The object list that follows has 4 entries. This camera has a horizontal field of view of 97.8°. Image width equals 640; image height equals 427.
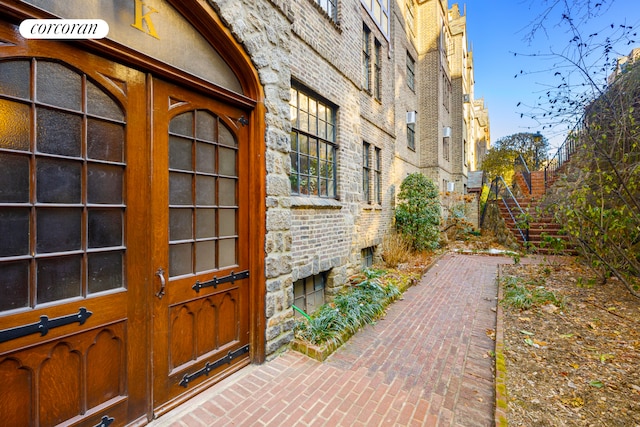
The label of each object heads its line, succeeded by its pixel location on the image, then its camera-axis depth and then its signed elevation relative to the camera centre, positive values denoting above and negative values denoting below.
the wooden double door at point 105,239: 1.73 -0.20
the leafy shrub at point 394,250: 7.92 -1.13
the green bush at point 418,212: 9.36 +0.01
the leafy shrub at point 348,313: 3.72 -1.55
